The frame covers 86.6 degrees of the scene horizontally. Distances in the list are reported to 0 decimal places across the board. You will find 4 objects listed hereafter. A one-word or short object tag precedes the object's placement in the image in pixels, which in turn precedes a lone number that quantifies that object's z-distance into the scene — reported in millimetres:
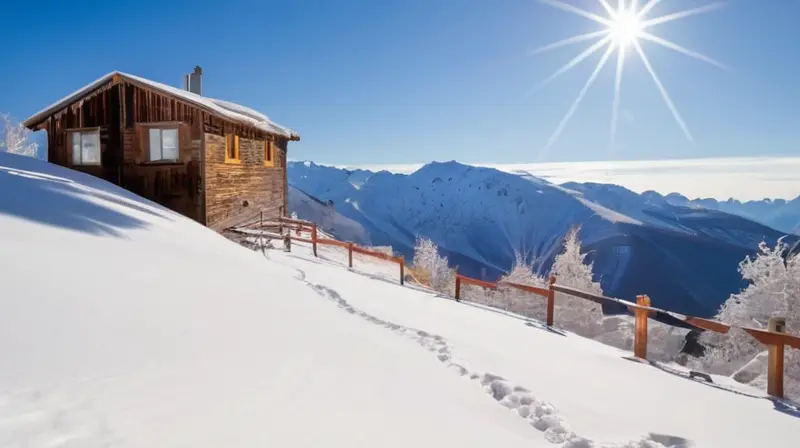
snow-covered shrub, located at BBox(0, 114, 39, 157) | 39031
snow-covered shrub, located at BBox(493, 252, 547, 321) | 23738
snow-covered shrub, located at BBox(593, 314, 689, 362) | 20944
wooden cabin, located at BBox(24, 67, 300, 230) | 14969
